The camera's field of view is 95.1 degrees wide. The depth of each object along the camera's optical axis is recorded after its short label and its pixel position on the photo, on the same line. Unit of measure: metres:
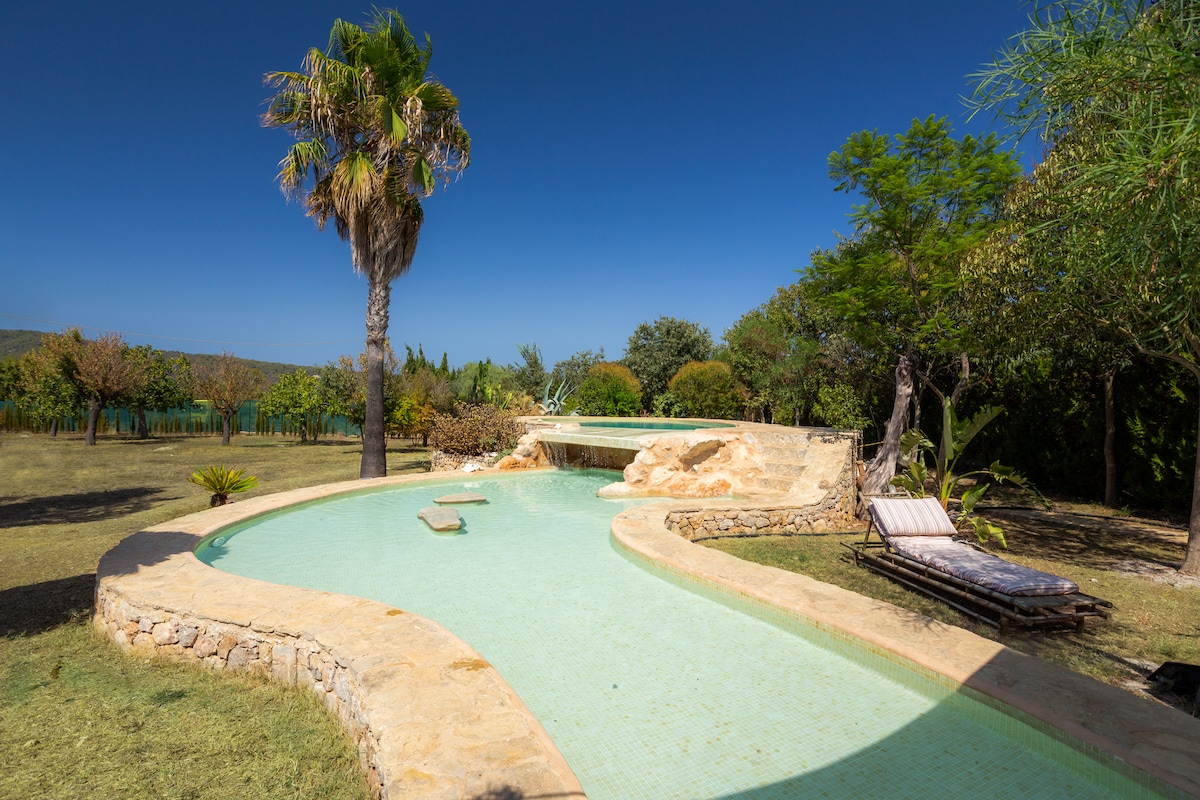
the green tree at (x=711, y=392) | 21.80
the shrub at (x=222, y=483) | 9.01
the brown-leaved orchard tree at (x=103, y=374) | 22.86
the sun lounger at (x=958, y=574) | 4.65
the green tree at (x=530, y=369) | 28.78
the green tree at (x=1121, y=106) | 2.59
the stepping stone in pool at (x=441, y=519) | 7.96
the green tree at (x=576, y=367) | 33.69
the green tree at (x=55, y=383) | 23.31
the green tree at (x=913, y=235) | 9.20
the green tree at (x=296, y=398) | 23.81
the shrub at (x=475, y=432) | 15.20
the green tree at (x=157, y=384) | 25.38
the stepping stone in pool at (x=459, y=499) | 9.61
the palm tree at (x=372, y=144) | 11.23
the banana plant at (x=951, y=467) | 7.65
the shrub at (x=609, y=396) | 22.25
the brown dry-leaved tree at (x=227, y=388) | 24.56
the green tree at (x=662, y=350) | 29.22
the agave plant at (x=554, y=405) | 21.72
